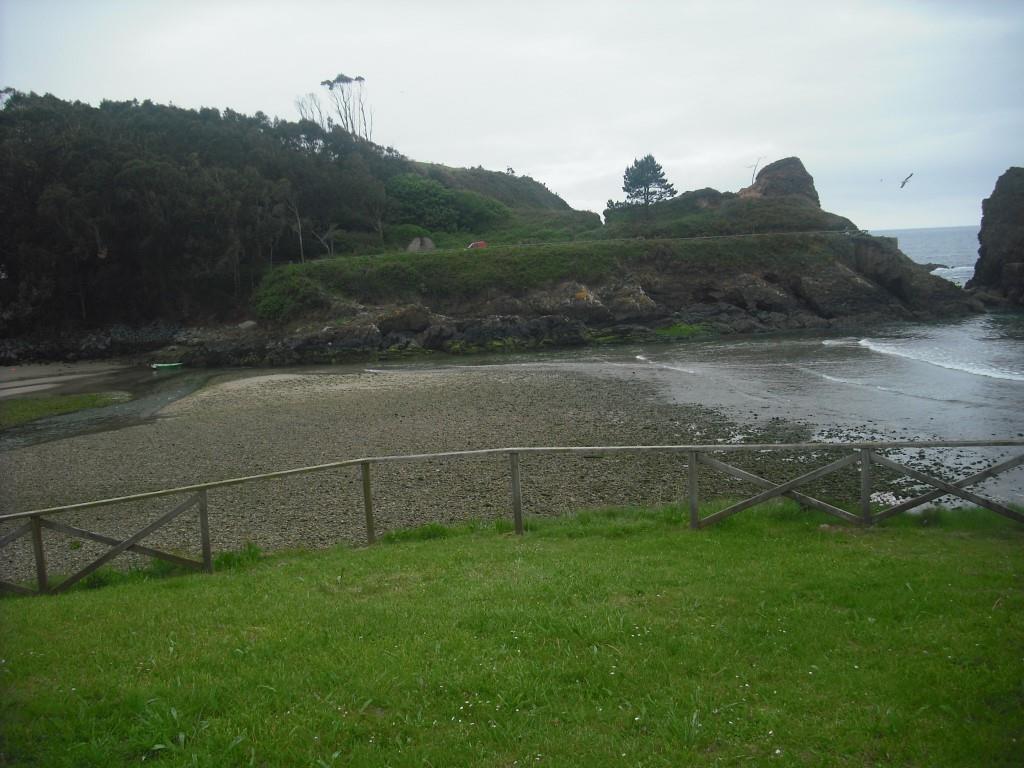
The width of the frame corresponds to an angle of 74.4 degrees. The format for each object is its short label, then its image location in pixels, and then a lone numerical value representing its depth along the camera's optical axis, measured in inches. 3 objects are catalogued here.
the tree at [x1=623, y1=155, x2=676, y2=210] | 3607.3
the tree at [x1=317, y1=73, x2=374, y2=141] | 4466.5
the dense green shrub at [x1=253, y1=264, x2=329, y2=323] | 2267.5
